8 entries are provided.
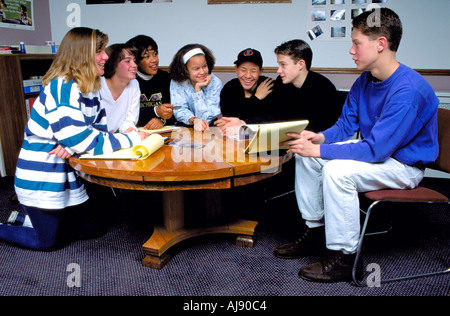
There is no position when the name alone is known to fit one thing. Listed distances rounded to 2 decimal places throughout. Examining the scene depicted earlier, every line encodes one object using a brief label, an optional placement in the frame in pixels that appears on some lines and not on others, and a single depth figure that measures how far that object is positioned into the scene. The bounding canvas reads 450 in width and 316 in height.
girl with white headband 2.66
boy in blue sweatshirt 1.63
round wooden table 1.50
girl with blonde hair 1.76
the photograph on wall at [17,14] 3.21
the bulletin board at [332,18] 3.25
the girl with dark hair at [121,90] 2.31
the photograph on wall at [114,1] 3.57
